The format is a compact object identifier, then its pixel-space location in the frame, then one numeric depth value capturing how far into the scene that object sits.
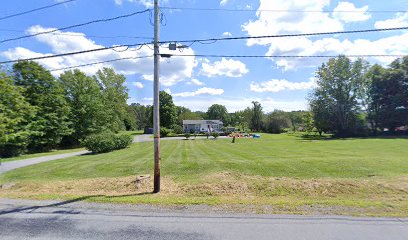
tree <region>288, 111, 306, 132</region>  89.21
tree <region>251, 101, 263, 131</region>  82.51
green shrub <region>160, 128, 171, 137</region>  55.53
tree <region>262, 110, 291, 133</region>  72.12
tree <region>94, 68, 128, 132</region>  44.19
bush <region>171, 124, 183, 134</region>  63.91
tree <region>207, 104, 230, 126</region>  105.81
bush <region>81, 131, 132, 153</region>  23.67
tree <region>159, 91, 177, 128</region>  71.56
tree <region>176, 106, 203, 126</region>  93.62
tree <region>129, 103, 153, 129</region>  106.12
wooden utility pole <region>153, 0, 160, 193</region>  8.98
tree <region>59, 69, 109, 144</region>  36.75
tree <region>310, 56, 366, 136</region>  51.97
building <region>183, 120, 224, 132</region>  81.19
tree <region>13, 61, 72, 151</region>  29.14
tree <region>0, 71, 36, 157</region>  11.87
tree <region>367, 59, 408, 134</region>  48.50
